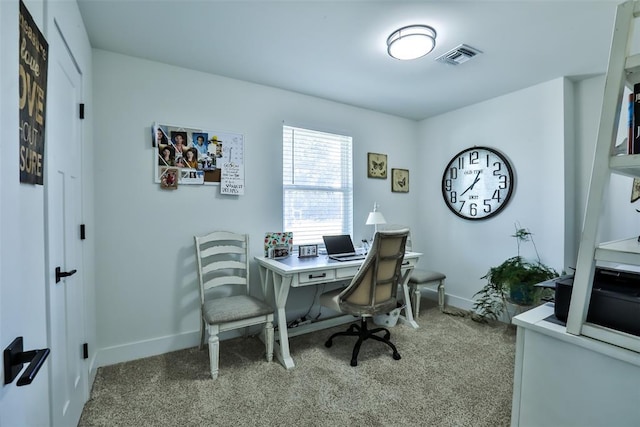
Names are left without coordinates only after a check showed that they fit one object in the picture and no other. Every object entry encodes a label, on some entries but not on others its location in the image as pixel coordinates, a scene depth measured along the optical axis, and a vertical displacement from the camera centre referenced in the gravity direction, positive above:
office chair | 2.10 -0.60
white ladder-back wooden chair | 2.00 -0.76
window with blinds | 2.95 +0.25
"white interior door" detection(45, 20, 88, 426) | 1.17 -0.16
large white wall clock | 3.03 +0.29
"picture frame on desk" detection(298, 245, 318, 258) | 2.71 -0.43
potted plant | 2.58 -0.69
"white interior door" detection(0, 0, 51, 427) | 0.63 -0.14
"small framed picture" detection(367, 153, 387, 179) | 3.46 +0.51
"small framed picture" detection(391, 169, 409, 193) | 3.67 +0.35
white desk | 2.20 -0.58
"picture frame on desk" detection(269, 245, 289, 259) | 2.65 -0.43
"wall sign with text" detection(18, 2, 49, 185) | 0.82 +0.34
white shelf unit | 0.87 +0.13
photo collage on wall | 2.32 +0.44
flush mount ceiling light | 1.88 +1.14
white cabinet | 0.87 -0.57
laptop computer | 2.71 -0.41
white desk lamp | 3.08 -0.13
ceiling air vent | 2.11 +1.18
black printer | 0.90 -0.30
